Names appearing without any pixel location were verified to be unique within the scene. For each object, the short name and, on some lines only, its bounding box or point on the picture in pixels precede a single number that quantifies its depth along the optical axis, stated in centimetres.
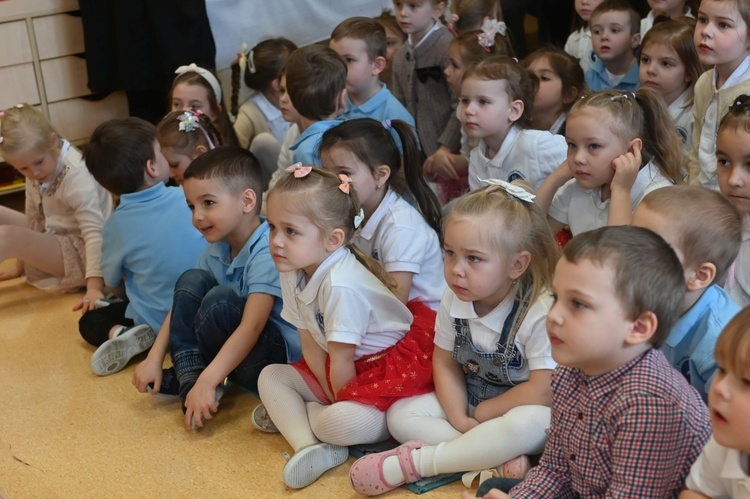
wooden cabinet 390
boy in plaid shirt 132
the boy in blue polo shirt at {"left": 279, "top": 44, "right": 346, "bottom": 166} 269
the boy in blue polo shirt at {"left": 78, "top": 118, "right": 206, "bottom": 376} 251
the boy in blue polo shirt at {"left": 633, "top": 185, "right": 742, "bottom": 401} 164
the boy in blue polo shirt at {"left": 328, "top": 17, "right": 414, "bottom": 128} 301
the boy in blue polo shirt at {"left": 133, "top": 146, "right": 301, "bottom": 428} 216
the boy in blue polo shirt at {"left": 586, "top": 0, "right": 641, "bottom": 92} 310
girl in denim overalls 174
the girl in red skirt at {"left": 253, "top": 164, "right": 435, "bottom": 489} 191
